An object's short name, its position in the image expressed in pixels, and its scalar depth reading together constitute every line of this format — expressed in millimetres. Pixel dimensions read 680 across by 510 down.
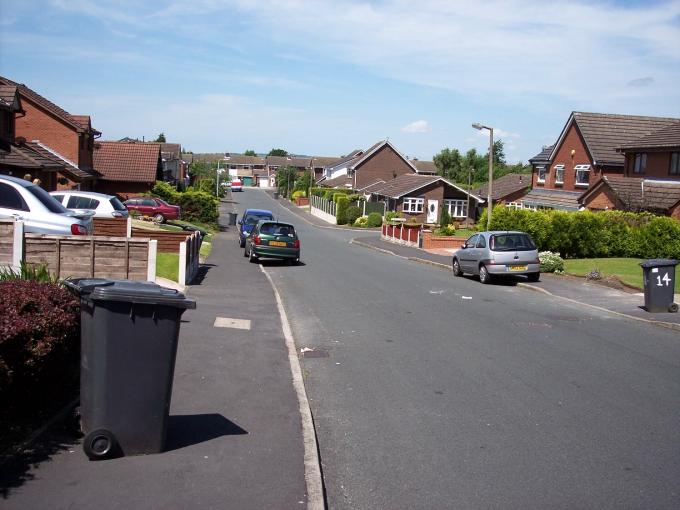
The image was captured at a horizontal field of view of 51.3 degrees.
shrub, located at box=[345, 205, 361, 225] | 64250
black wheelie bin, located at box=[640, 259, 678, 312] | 14836
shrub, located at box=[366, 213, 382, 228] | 62031
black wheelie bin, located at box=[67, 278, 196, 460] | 5387
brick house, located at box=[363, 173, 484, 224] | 61875
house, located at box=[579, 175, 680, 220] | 33031
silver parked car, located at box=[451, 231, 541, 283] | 20969
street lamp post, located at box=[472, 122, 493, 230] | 30238
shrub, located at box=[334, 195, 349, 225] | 64438
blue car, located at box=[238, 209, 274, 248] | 32844
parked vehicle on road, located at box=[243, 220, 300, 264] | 25469
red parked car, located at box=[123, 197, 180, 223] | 39884
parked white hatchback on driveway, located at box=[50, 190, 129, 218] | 21875
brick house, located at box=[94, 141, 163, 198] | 46906
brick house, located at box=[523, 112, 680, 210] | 43219
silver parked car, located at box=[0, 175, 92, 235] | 13133
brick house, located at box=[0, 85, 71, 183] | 24359
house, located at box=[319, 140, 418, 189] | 84125
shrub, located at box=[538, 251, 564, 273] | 23531
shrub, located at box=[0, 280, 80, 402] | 5453
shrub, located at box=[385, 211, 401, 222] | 58934
